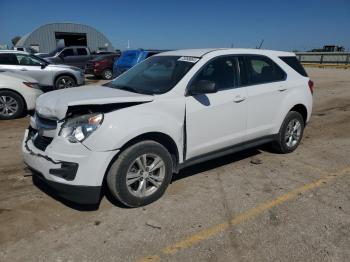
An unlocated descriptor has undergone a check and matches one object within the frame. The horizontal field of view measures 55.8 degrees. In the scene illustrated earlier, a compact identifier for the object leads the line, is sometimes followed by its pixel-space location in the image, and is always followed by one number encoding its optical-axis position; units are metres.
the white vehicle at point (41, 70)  11.43
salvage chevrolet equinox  3.27
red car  19.34
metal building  42.94
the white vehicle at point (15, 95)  8.07
